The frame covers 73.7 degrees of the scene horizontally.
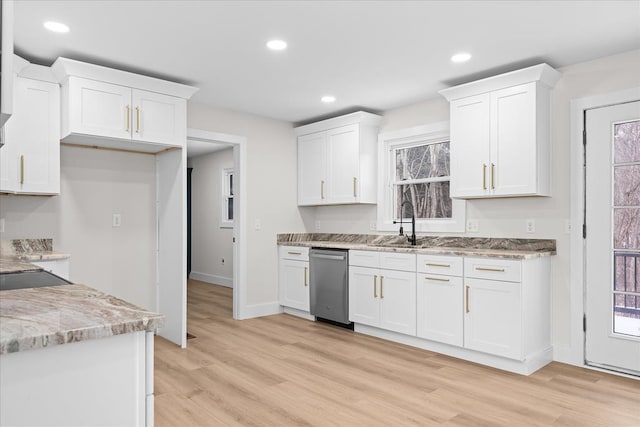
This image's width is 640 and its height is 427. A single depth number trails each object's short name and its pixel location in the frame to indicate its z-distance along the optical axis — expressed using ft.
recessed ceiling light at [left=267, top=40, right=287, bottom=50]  10.09
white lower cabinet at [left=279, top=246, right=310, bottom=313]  16.29
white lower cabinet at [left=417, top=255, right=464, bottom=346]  11.67
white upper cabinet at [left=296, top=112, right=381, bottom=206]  15.81
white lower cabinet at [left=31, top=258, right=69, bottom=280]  10.27
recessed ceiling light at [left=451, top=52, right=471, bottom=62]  10.77
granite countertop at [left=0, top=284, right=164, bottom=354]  3.22
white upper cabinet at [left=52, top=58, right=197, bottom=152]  10.93
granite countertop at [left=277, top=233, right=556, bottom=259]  11.46
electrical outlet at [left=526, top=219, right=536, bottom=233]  11.89
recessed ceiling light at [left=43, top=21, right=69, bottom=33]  9.10
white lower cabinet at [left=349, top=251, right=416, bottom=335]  12.84
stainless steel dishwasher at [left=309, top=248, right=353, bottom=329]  14.82
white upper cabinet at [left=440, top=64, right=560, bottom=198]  11.14
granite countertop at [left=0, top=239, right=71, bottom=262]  10.21
